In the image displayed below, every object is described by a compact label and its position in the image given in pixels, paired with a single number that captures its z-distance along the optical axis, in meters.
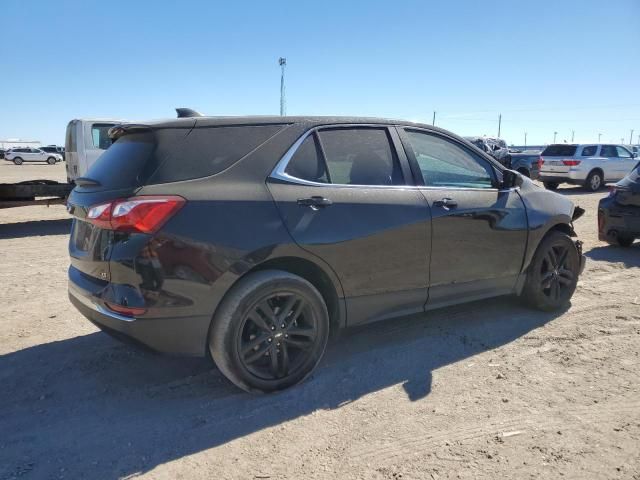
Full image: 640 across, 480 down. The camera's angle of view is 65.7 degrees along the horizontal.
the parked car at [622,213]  7.30
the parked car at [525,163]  21.42
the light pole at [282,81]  35.77
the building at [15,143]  75.38
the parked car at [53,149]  62.81
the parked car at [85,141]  10.21
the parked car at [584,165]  18.11
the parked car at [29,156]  49.16
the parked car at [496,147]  21.29
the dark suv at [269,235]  2.81
